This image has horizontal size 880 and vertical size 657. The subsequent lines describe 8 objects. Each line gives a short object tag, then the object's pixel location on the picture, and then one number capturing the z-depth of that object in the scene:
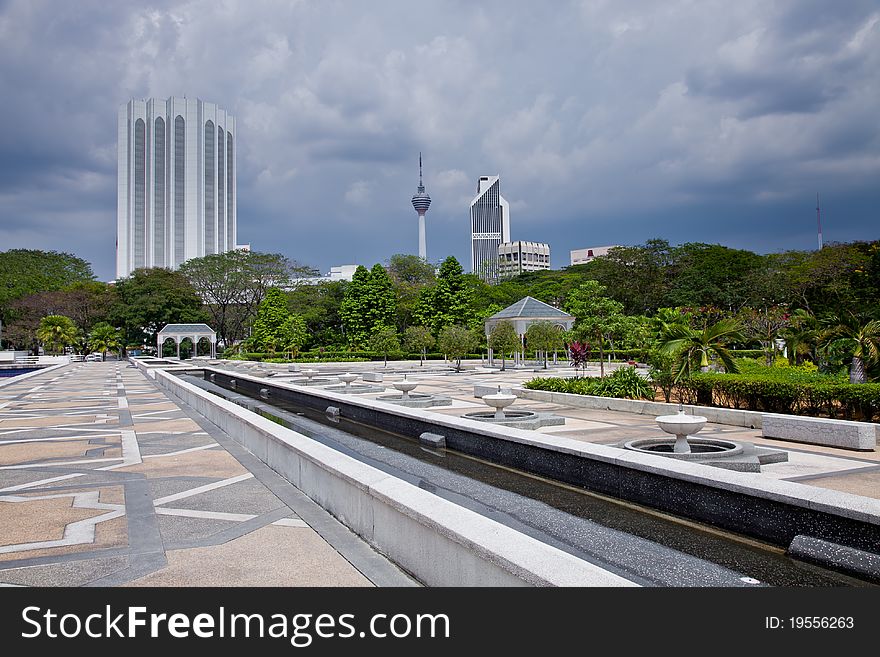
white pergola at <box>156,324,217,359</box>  54.19
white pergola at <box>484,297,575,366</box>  35.28
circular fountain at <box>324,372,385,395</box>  20.37
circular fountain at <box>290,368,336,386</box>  23.50
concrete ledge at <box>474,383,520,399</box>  17.23
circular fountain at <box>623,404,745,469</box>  7.75
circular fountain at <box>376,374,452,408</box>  15.16
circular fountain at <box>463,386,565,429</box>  11.12
